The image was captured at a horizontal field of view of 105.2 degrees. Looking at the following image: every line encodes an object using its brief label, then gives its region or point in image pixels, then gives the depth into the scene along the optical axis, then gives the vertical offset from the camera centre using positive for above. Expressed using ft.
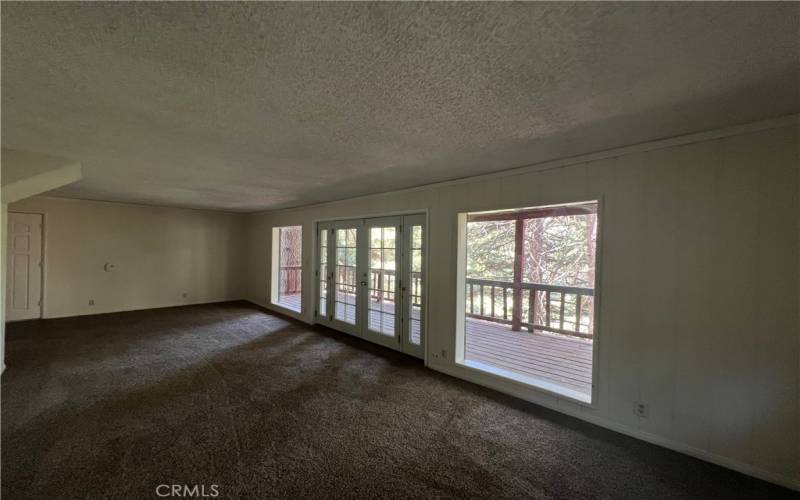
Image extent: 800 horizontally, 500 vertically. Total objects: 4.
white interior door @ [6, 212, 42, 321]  17.11 -1.47
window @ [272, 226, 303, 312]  29.05 -1.97
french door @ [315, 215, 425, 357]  13.84 -1.62
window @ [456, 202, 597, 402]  13.65 -2.38
